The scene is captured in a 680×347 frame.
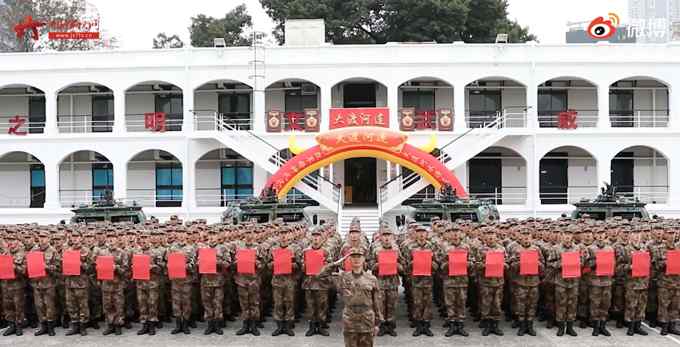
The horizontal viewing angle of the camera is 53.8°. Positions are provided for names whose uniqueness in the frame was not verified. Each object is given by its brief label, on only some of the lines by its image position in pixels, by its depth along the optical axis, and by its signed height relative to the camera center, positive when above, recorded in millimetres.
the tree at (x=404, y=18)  39156 +9471
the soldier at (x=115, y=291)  10484 -1807
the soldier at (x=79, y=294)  10469 -1856
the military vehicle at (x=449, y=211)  17266 -998
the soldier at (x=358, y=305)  7480 -1473
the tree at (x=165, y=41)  55656 +11248
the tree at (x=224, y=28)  47938 +10812
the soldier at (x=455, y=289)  10320 -1801
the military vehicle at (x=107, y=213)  18234 -1013
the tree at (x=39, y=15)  45500 +11072
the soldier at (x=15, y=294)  10586 -1876
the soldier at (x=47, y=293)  10516 -1844
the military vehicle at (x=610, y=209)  17875 -1015
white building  25781 +2247
